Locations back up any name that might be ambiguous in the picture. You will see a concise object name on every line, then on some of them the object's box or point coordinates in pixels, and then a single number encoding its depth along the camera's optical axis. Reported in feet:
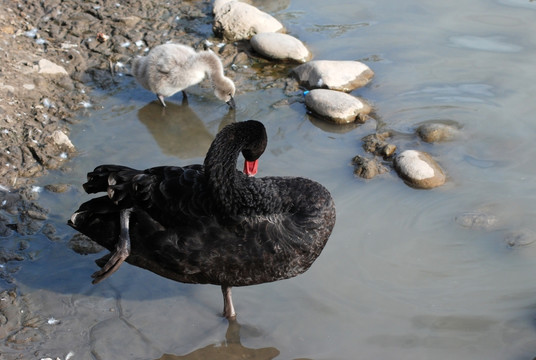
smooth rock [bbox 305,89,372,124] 19.62
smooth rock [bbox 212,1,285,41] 23.65
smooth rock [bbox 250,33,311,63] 22.54
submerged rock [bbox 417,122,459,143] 18.74
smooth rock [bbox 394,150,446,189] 16.92
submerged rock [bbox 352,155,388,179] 17.25
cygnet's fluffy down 20.08
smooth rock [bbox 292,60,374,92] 21.03
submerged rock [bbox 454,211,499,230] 15.60
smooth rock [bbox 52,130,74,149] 18.20
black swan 12.50
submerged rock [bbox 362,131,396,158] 18.06
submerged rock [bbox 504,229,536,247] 15.02
